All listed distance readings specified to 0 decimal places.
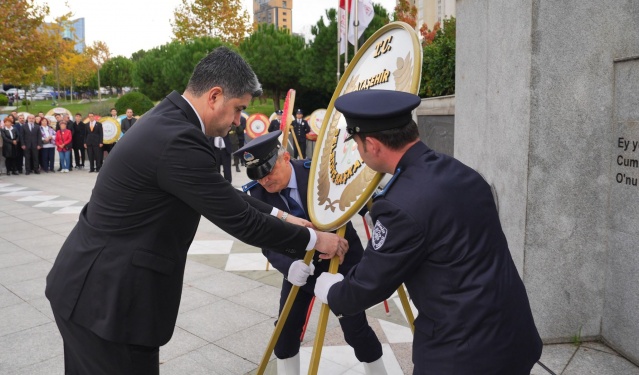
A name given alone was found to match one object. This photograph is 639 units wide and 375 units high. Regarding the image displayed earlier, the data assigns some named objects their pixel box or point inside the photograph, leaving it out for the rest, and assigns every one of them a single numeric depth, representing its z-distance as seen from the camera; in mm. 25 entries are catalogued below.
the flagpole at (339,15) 14914
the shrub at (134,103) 28922
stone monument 3596
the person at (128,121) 16797
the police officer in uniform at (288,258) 3092
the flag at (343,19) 13120
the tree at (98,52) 60088
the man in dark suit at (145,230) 2158
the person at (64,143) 18016
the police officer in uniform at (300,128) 17094
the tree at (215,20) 39469
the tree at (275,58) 30656
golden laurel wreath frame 2379
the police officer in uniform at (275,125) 17438
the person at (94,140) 17969
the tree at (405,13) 10703
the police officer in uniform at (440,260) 1814
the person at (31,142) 17219
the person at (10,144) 16859
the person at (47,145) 18000
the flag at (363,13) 11859
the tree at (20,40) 20930
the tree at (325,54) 25469
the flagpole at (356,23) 10484
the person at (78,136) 18625
